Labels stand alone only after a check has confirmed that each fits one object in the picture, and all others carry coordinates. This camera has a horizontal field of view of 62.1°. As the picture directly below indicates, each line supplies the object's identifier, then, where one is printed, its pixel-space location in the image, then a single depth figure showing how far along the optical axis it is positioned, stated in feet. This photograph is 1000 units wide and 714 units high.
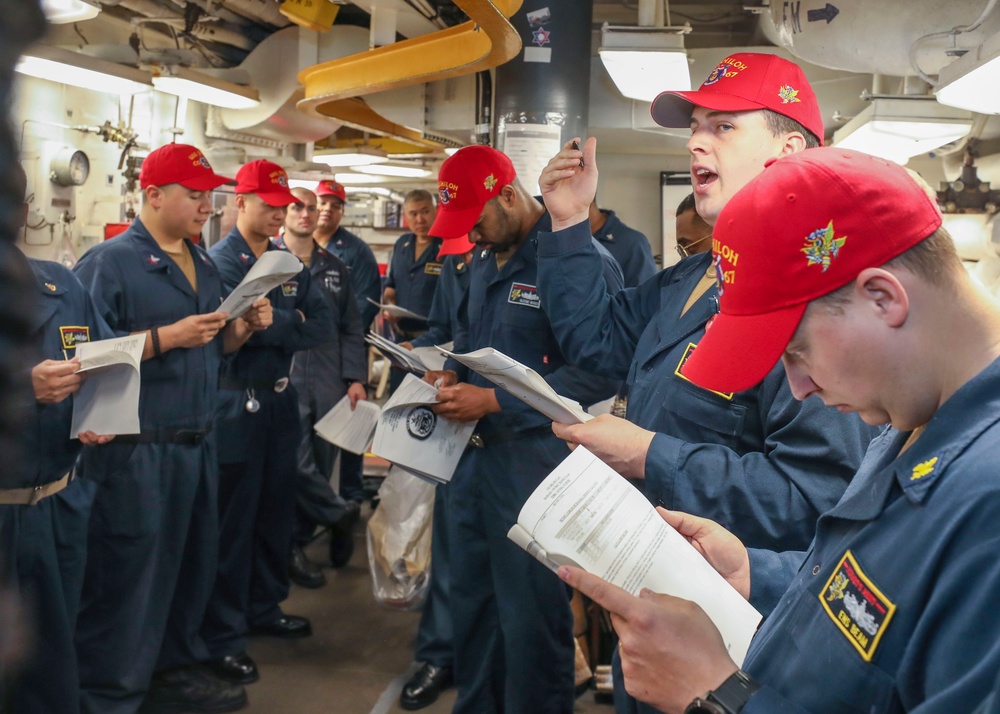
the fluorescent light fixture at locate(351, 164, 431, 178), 24.48
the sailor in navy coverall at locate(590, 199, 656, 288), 12.51
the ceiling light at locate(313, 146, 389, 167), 21.24
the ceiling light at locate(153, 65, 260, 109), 13.60
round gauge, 16.12
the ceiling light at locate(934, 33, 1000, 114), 6.59
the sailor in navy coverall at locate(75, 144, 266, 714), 9.09
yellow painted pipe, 7.89
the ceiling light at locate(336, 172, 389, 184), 27.63
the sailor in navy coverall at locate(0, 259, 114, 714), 7.53
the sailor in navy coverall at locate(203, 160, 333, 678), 11.41
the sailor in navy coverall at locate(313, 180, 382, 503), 17.48
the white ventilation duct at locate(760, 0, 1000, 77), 8.29
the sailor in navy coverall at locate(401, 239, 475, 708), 10.46
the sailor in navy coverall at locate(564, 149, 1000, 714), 2.38
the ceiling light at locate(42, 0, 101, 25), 8.17
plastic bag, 12.42
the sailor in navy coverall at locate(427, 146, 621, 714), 8.46
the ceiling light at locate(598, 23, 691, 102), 10.55
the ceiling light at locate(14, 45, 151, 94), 11.57
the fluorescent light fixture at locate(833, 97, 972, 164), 10.08
